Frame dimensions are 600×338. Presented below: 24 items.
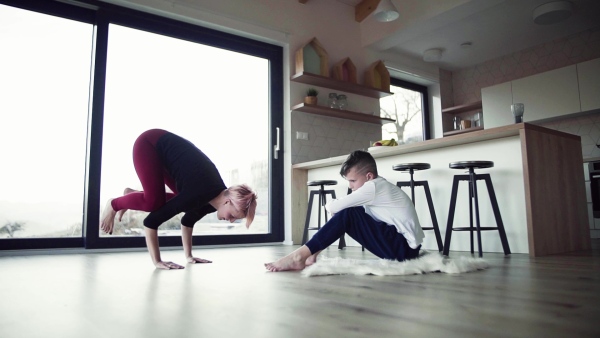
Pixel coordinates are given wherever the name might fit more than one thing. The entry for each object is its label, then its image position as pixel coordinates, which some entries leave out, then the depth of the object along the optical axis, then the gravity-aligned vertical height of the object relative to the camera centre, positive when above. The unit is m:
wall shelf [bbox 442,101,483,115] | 6.45 +1.50
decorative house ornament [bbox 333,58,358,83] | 5.17 +1.65
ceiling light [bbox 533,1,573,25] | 4.71 +2.10
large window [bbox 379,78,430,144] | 6.33 +1.44
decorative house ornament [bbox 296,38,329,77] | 5.00 +1.73
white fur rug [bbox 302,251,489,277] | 1.95 -0.27
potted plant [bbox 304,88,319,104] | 4.85 +1.24
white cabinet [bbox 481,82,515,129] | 5.88 +1.40
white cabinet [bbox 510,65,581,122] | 5.22 +1.40
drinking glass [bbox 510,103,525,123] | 3.08 +0.67
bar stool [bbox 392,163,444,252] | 3.32 +0.16
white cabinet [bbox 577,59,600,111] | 5.02 +1.41
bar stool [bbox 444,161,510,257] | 3.00 +0.08
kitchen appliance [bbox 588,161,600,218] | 4.75 +0.21
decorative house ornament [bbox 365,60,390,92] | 5.52 +1.69
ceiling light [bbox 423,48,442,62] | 6.05 +2.11
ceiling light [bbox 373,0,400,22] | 4.21 +1.90
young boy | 2.14 -0.08
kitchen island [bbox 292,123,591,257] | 2.97 +0.16
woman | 2.31 +0.11
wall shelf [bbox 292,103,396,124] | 4.81 +1.11
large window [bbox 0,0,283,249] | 3.54 +0.90
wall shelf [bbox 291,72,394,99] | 4.88 +1.46
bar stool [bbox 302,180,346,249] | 4.03 +0.10
